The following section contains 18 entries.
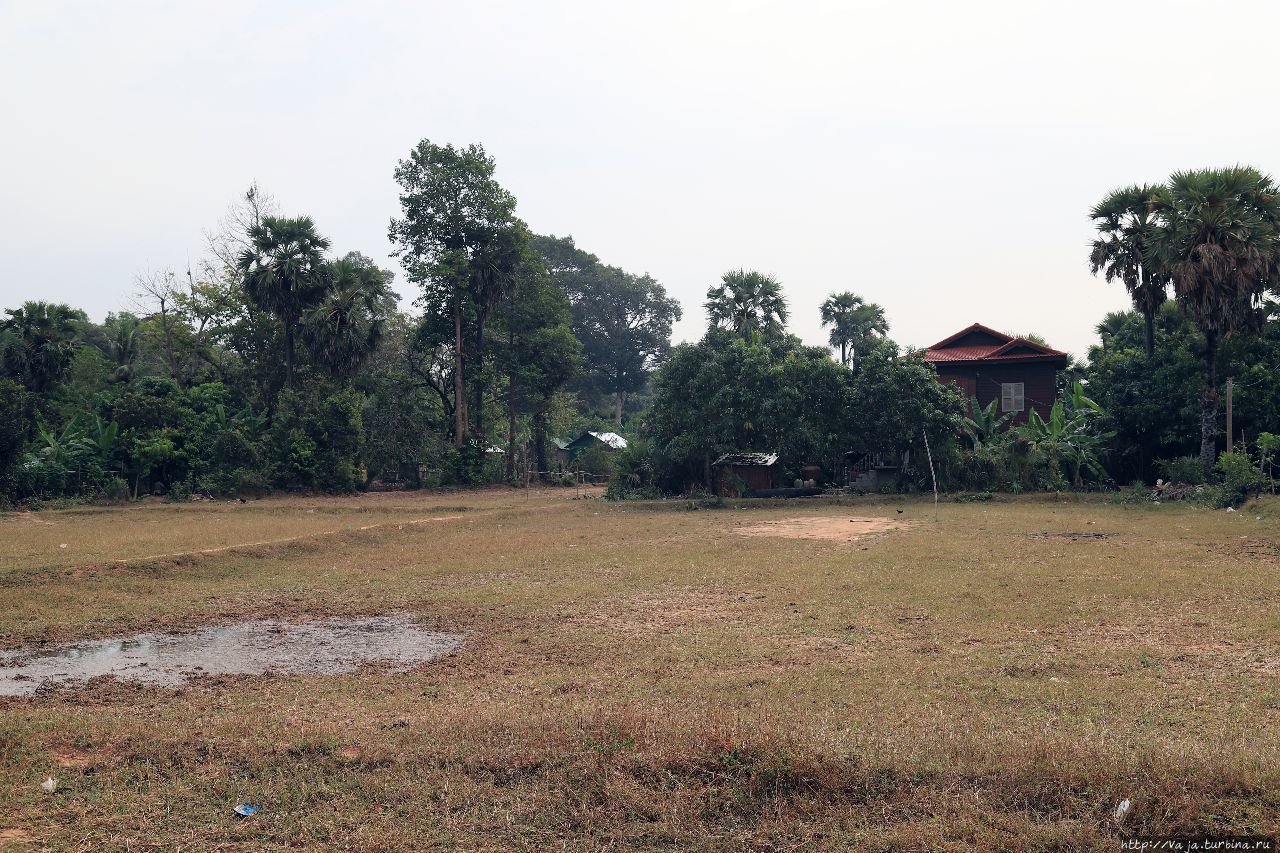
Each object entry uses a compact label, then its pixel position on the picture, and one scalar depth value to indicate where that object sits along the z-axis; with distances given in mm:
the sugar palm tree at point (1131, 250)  34531
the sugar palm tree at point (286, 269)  39469
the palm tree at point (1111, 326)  43375
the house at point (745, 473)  36062
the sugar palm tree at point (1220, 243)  28156
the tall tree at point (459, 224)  45438
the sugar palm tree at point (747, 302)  44188
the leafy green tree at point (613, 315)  78750
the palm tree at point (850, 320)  59706
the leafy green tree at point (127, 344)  43281
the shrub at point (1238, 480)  25516
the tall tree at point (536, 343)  47188
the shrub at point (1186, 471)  29969
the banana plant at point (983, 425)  34531
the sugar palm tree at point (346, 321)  39969
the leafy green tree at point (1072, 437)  33250
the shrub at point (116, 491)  35562
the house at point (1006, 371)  40312
